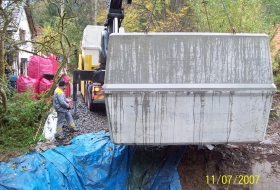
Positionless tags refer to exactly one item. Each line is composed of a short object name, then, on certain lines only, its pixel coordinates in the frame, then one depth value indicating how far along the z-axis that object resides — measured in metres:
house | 7.16
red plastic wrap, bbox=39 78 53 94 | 10.56
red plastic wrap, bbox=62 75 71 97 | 11.27
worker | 6.29
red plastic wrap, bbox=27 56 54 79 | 11.77
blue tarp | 4.67
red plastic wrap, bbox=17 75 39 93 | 10.12
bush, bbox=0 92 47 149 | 5.99
